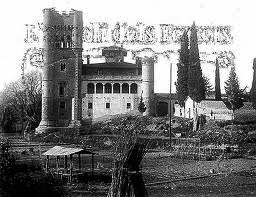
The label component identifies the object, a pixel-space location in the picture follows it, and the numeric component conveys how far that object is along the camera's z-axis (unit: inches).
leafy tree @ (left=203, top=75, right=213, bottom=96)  2546.8
